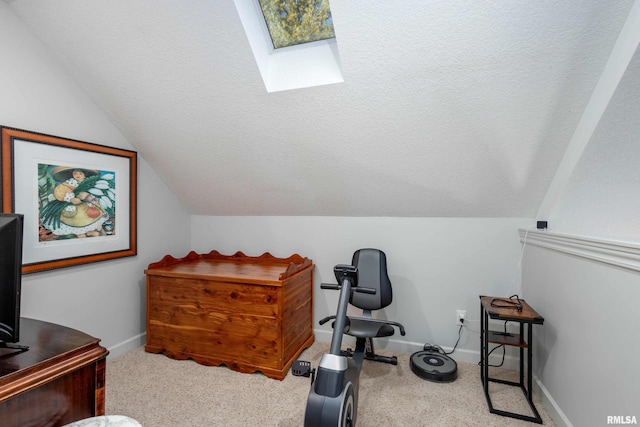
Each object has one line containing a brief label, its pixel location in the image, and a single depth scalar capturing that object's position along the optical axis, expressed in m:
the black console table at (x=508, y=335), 1.90
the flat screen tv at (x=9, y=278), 1.12
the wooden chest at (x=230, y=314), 2.38
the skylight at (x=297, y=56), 1.97
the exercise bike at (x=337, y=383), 1.49
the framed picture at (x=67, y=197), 1.97
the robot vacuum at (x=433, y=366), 2.29
